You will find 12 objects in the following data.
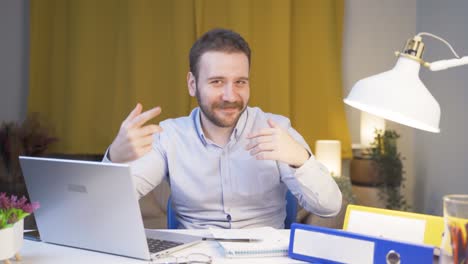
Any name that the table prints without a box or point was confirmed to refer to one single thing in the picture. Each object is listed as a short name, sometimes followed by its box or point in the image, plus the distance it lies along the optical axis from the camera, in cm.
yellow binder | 114
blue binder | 105
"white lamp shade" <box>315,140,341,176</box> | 382
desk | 121
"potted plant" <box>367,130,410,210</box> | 387
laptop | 116
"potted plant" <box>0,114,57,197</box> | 328
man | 178
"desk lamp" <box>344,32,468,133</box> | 91
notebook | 124
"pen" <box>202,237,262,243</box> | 133
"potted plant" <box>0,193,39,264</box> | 113
